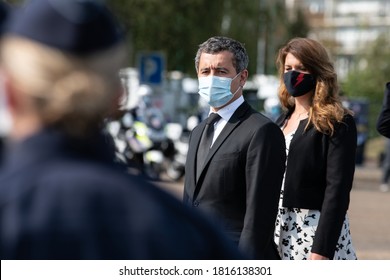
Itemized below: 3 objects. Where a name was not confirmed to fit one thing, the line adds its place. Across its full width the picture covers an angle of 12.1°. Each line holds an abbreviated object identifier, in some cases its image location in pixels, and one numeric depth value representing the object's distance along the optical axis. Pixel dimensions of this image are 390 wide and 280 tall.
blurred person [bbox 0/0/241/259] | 3.19
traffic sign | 35.29
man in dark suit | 7.65
